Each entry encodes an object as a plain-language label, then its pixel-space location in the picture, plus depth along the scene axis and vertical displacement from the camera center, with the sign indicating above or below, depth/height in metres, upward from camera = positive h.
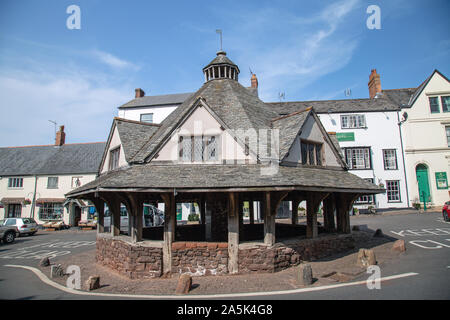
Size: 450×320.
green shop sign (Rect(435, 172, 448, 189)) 24.28 +1.31
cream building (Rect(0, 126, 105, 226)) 29.33 +1.98
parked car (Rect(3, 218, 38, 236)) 22.30 -1.96
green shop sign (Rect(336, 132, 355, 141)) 26.23 +5.98
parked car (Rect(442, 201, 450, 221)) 17.60 -1.11
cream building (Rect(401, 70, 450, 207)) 24.56 +5.22
